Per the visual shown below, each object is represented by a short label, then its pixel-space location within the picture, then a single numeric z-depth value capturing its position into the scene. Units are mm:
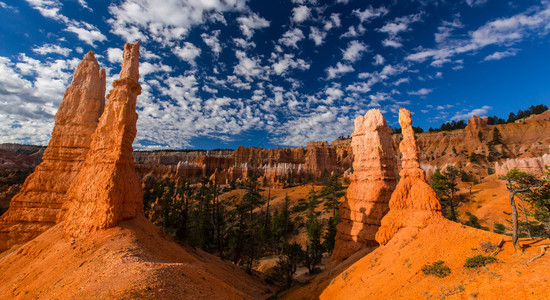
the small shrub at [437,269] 9375
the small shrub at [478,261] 8633
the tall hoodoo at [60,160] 18359
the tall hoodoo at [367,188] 21250
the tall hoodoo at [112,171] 13844
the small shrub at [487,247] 9305
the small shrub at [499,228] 29344
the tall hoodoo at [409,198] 13383
